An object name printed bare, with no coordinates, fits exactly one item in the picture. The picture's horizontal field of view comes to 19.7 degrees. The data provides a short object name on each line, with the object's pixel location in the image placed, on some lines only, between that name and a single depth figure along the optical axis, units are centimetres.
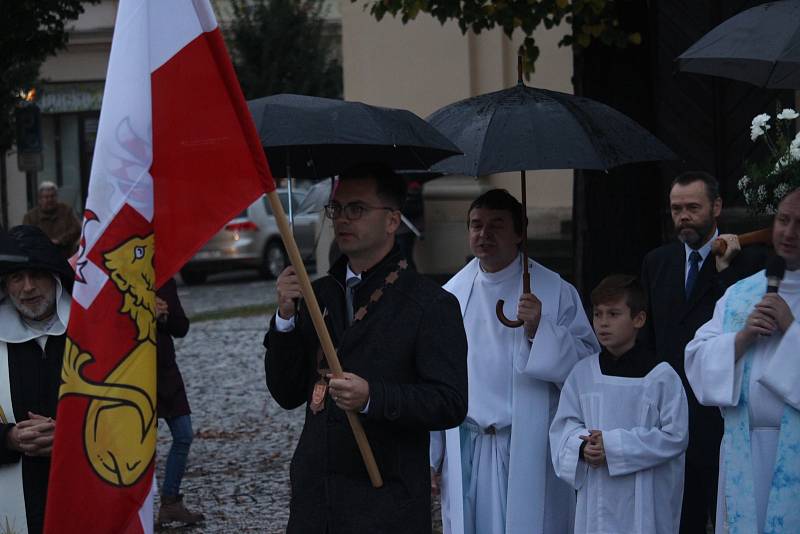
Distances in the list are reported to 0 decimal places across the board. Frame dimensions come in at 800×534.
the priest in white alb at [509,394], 925
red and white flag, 637
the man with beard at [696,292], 1001
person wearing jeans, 1353
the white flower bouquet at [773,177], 942
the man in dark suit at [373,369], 687
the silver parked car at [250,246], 4136
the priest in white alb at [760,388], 806
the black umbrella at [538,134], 878
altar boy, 877
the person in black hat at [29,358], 796
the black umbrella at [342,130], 726
